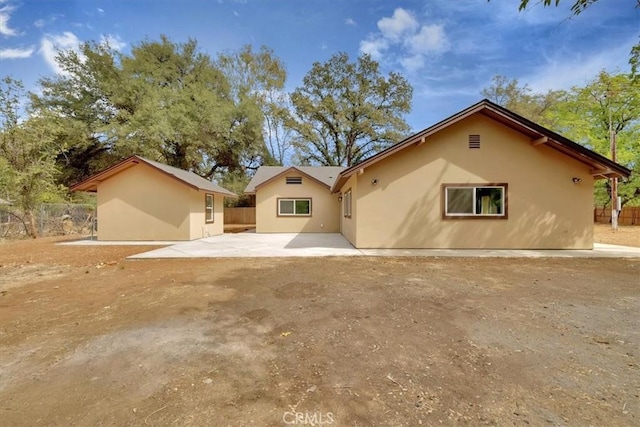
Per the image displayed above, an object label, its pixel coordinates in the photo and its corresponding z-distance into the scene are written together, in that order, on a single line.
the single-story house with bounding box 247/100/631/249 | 9.66
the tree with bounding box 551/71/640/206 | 20.20
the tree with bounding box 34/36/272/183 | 20.11
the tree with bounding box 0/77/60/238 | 13.76
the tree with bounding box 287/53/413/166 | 25.84
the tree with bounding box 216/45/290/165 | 25.55
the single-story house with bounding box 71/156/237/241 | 13.02
